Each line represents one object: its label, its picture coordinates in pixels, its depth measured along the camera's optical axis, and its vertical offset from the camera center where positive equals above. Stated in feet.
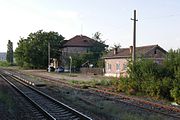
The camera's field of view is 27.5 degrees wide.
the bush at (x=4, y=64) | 557.58 +1.28
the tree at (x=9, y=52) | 594.32 +21.20
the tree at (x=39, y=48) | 313.94 +14.89
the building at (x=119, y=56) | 191.79 +5.68
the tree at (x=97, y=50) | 291.71 +13.76
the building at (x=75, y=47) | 308.93 +16.28
